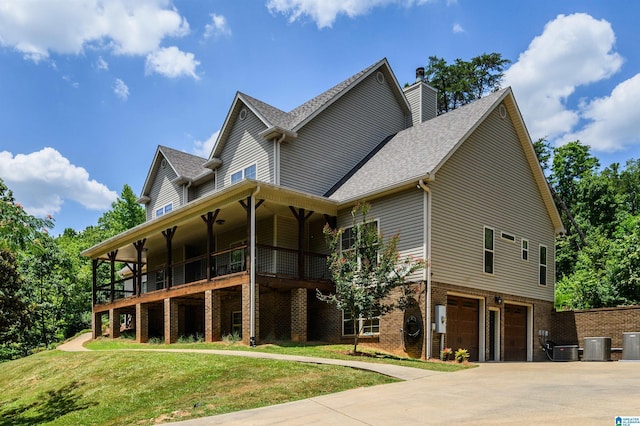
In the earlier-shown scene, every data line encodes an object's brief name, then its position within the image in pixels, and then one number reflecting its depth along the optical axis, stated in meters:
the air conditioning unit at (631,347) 19.14
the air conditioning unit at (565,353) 20.97
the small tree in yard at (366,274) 15.38
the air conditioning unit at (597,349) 19.86
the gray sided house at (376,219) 17.67
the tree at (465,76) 42.72
